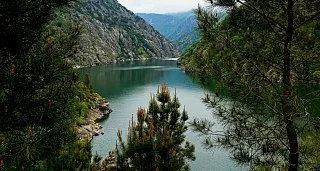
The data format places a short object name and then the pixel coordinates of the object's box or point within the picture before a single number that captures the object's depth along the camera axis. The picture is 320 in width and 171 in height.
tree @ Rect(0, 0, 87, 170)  7.96
